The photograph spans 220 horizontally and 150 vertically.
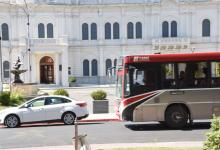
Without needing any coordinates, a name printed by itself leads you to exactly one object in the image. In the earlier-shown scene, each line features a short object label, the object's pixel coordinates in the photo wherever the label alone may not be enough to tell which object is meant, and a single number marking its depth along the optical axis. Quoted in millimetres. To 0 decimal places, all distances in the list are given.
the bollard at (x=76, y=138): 11391
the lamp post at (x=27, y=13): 64312
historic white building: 69188
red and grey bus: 20297
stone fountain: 40875
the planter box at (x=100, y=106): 29156
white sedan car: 23094
